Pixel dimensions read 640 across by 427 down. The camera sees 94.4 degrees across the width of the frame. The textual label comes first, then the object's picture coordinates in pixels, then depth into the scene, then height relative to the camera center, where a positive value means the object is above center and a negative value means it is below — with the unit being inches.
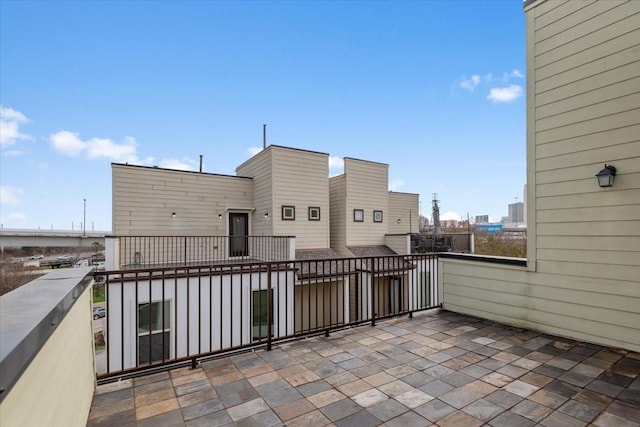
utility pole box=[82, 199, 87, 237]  1389.6 +15.1
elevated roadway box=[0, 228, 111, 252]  664.4 -42.0
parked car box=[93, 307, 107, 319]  588.0 -192.2
